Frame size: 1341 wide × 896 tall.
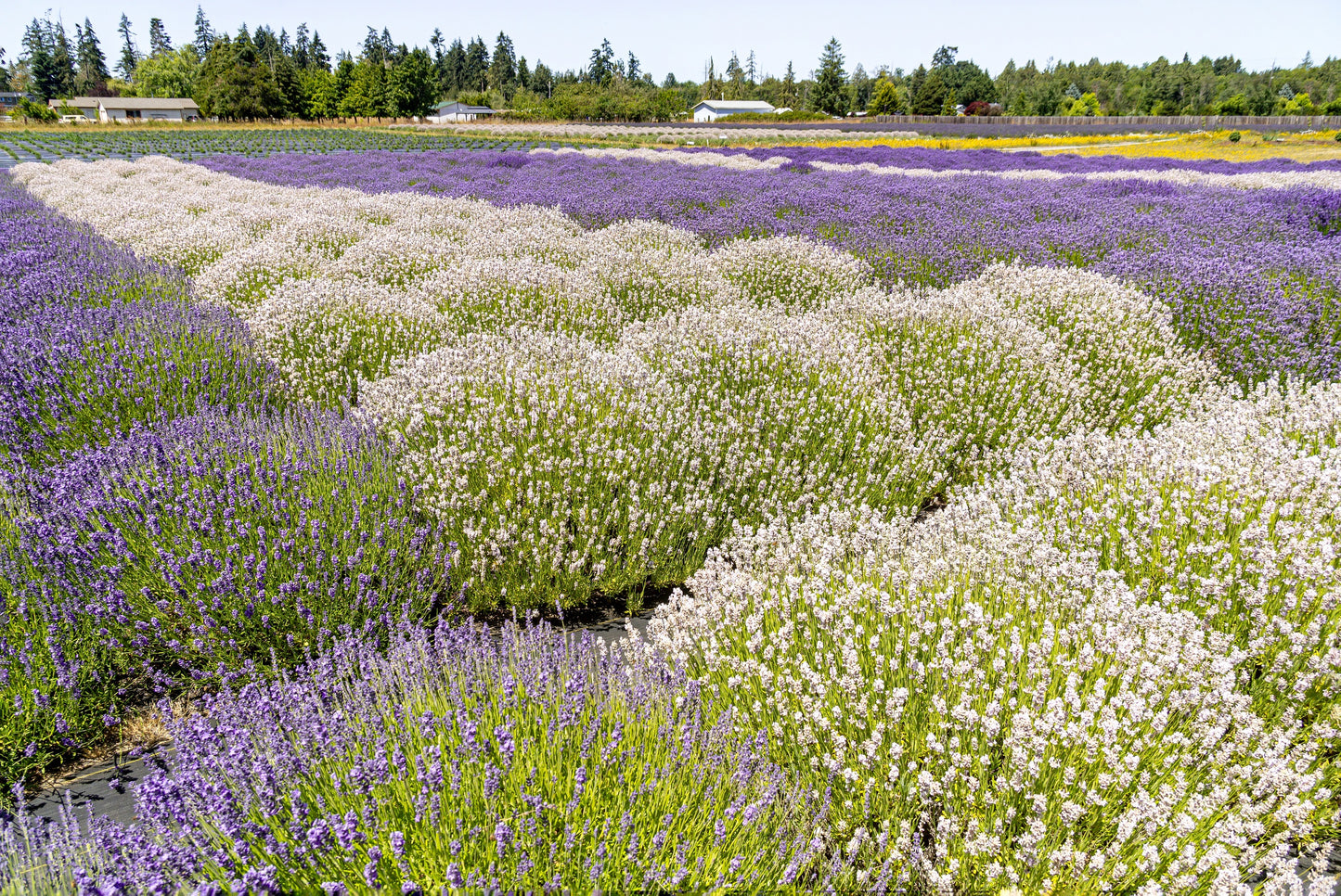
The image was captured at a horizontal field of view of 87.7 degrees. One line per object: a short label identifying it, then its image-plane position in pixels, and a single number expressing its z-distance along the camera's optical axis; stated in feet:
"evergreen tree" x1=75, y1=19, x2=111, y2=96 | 422.41
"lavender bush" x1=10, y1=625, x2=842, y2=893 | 5.27
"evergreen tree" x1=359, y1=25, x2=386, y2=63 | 362.86
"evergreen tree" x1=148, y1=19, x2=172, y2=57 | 472.85
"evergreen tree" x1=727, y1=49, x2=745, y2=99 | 388.37
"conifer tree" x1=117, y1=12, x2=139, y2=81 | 474.08
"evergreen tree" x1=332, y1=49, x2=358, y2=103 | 228.63
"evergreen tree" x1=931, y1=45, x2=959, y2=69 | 392.27
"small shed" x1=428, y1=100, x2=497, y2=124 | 283.18
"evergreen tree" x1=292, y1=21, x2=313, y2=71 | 370.12
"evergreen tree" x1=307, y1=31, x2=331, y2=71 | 354.33
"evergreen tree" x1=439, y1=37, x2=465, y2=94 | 401.08
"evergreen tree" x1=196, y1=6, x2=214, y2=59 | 466.29
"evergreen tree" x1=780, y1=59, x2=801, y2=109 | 360.48
